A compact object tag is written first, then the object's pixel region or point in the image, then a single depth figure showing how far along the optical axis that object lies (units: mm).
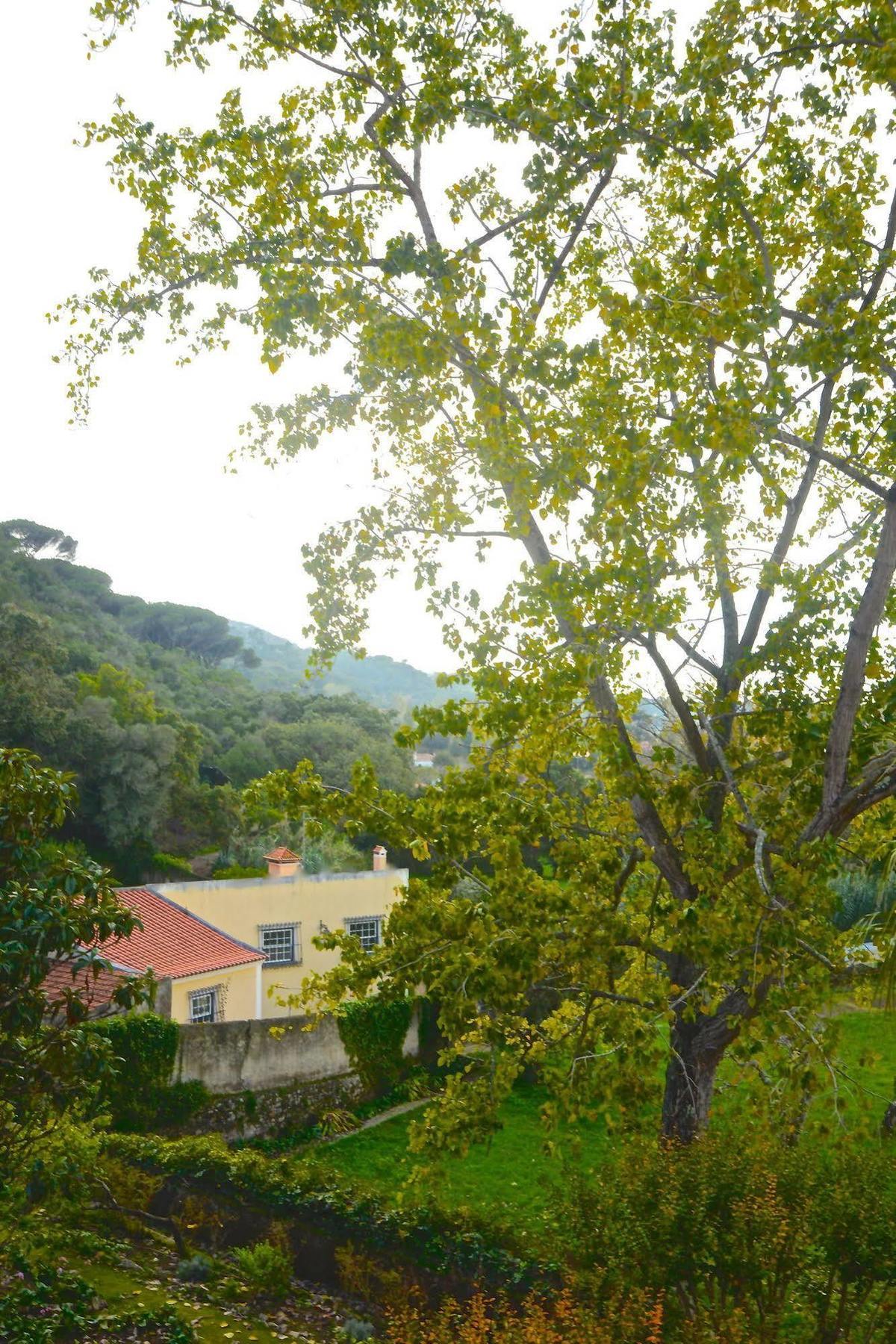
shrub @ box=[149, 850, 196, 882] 34281
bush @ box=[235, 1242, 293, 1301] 9008
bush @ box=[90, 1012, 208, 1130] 14500
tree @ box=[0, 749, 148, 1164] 5016
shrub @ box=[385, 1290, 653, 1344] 4805
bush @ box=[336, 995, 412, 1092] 18109
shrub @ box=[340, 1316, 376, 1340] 8000
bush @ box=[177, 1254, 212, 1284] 8844
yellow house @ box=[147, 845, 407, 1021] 20594
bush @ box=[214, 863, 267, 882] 30505
